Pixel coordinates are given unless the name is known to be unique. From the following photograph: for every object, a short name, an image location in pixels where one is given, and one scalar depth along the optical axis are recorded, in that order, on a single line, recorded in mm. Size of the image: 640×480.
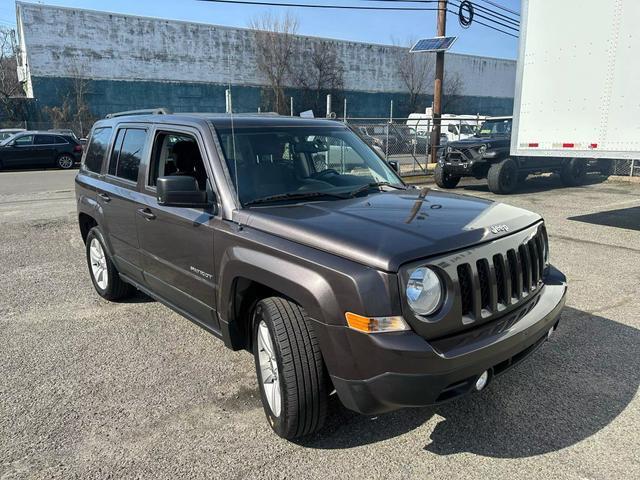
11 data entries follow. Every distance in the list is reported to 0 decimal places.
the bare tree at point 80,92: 36531
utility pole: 17922
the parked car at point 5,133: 23947
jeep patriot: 2400
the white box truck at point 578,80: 7543
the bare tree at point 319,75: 46031
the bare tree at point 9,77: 35594
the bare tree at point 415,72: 51312
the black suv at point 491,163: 12758
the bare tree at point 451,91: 54619
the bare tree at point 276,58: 43562
